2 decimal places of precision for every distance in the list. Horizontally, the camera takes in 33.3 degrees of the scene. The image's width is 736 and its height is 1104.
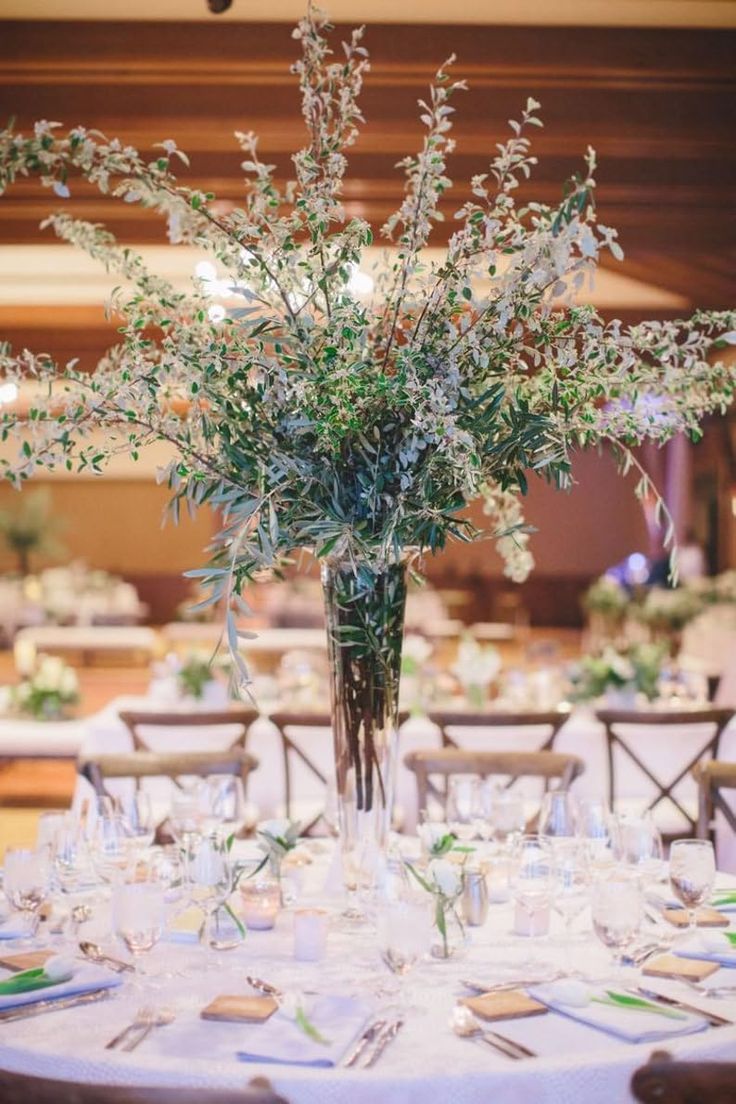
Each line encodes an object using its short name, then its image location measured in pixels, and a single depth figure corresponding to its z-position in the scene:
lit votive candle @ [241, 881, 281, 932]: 2.27
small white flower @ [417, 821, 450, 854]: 2.50
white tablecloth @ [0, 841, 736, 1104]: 1.53
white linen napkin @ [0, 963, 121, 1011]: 1.84
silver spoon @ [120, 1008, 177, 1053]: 1.67
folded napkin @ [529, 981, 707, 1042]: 1.71
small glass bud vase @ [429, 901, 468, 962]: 2.06
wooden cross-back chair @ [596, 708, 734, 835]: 4.45
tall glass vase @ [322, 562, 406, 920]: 2.34
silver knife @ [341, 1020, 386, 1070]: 1.61
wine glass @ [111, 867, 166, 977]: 1.91
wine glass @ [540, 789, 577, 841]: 2.59
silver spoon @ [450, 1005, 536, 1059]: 1.64
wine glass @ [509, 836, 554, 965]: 2.21
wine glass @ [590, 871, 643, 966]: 1.95
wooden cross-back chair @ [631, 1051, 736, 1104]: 1.32
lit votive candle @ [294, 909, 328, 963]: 2.08
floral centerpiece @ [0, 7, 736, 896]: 2.11
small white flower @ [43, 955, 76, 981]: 1.91
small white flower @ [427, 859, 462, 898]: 2.11
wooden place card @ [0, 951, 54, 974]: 2.00
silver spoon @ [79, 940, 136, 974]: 2.01
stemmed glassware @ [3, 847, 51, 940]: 2.16
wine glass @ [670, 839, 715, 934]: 2.13
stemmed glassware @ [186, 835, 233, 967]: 2.08
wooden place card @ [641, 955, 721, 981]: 1.96
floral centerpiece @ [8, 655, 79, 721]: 5.73
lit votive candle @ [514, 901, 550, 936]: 2.21
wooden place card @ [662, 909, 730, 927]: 2.26
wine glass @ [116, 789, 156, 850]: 2.54
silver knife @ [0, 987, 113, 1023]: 1.78
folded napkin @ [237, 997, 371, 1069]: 1.62
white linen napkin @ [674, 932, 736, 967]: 2.06
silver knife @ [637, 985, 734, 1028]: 1.75
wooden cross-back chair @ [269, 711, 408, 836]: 4.21
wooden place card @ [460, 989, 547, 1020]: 1.77
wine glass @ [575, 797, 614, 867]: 2.44
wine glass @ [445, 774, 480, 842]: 2.75
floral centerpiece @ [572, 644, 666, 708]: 5.32
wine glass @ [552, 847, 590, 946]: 2.22
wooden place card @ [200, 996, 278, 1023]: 1.77
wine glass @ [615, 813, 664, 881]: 2.37
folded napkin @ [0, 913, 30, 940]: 2.21
